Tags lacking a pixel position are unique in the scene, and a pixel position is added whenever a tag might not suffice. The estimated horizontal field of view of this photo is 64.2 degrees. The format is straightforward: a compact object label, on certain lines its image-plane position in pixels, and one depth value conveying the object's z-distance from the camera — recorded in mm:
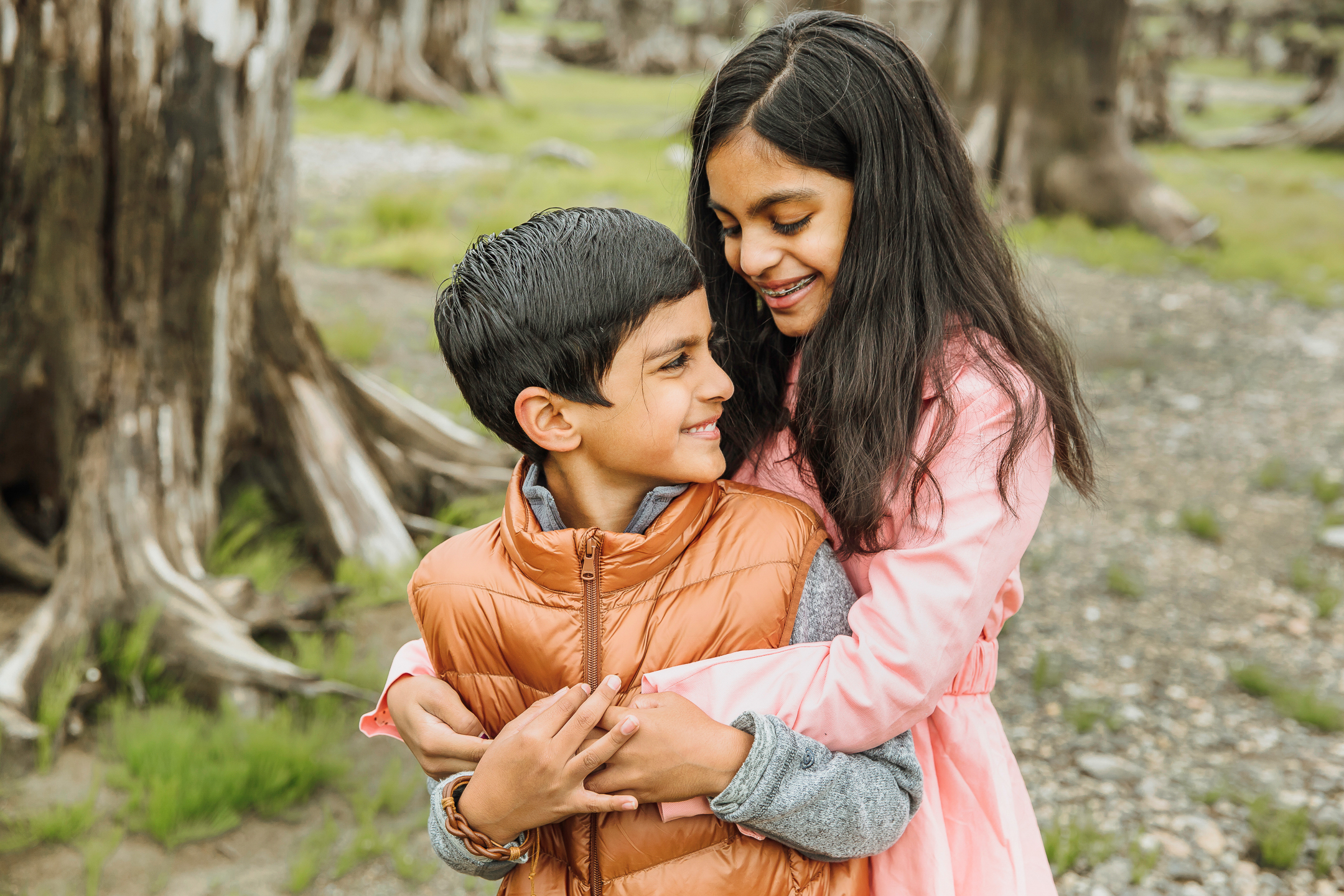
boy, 1359
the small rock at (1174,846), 2621
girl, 1395
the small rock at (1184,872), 2539
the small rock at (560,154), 9094
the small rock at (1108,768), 2908
